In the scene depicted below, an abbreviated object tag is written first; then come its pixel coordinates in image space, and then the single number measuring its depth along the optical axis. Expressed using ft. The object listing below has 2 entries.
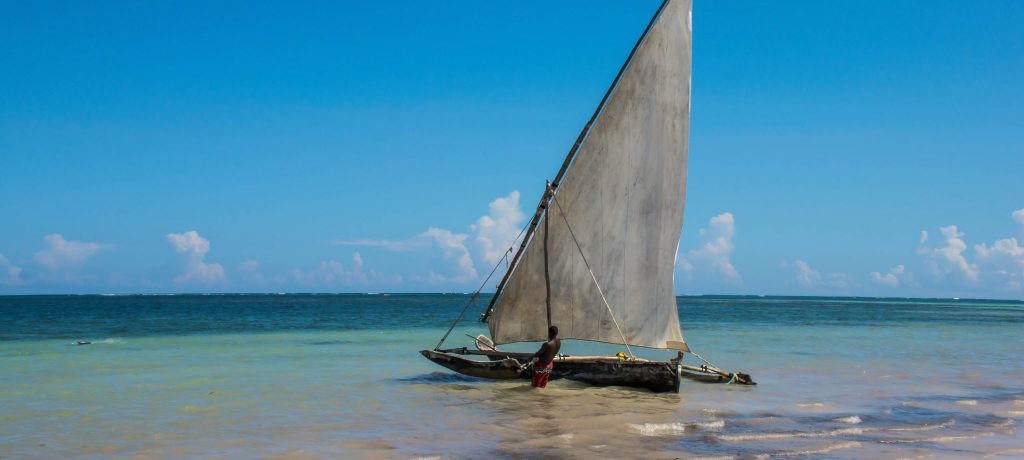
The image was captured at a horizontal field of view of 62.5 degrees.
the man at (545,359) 70.03
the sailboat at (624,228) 66.64
